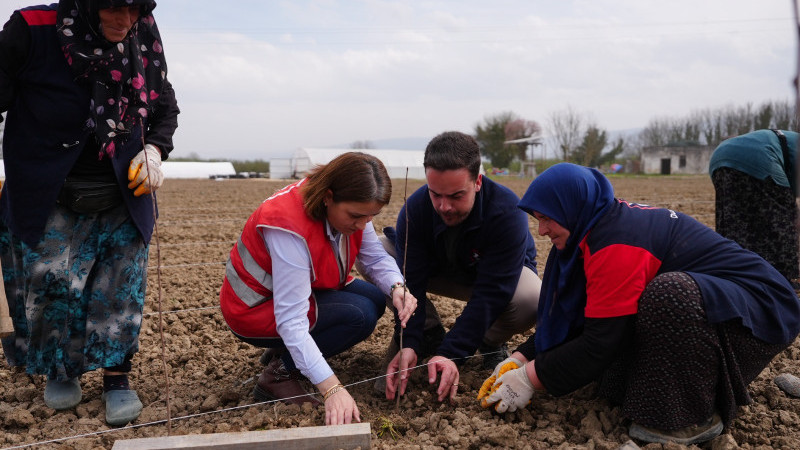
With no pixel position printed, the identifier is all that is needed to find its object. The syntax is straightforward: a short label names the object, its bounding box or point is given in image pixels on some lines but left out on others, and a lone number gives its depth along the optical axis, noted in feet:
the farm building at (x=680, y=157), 143.74
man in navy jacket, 8.28
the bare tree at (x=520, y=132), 141.49
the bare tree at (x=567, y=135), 133.92
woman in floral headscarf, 6.97
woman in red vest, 7.19
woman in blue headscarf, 6.60
